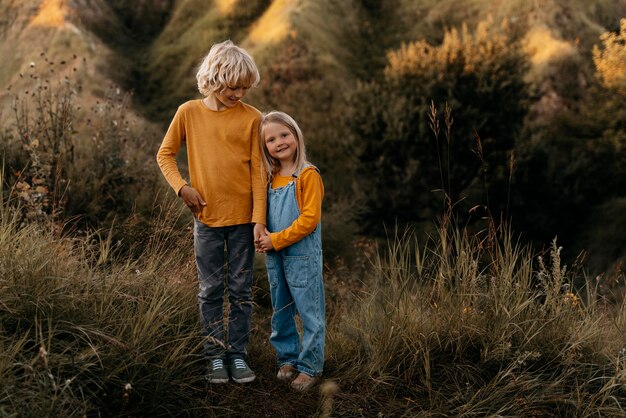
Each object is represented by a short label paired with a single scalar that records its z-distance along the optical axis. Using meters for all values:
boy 3.50
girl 3.45
